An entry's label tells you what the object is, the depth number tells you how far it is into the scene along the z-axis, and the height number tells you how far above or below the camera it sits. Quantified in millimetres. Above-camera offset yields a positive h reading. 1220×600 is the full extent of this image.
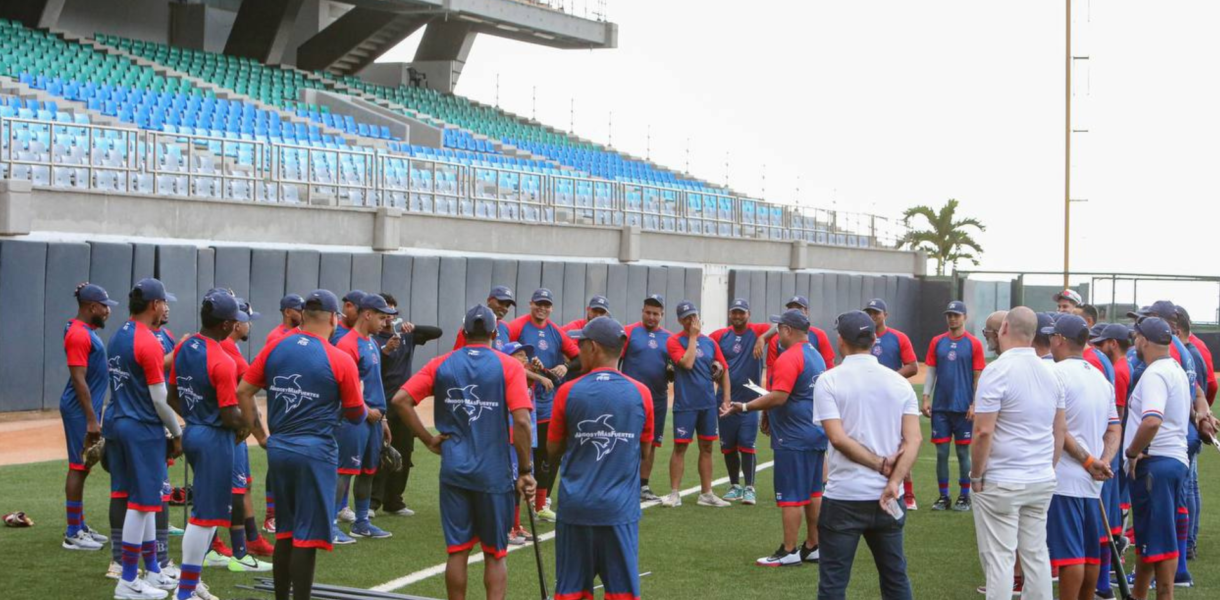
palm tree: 56281 +3451
